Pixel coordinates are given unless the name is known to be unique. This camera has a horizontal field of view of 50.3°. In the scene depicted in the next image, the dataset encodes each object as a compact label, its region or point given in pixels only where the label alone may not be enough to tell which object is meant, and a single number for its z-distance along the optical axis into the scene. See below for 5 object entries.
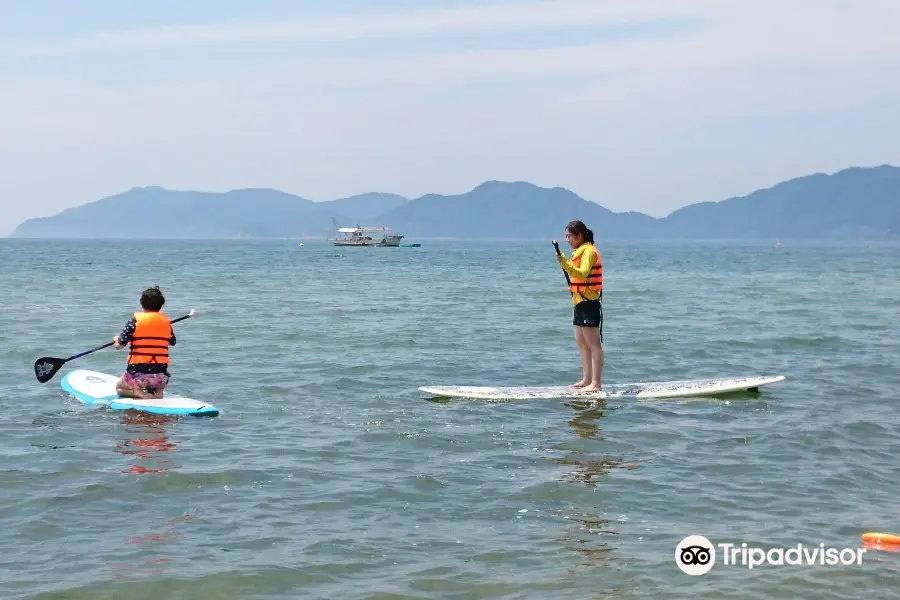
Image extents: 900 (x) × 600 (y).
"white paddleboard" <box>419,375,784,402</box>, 13.65
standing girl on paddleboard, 12.95
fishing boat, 154.25
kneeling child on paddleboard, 12.17
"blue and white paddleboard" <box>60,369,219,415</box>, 12.16
